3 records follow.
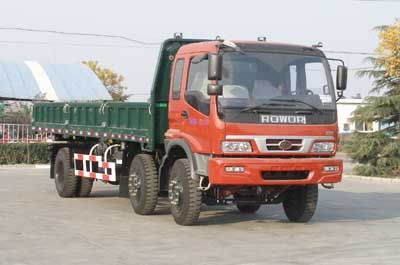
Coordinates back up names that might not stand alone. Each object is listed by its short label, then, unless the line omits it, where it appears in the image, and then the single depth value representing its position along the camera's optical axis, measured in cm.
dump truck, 1071
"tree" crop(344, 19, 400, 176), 2417
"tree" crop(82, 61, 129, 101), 6562
